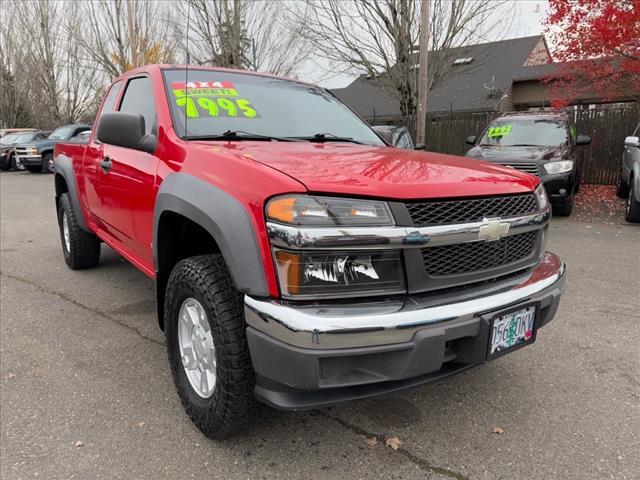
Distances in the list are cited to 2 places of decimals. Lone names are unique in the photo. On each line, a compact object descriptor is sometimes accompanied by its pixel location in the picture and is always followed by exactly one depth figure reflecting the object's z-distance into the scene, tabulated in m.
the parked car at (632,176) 7.22
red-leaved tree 8.80
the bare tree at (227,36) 16.64
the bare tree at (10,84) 27.05
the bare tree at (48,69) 25.59
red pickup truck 1.81
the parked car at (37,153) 18.81
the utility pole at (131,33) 16.27
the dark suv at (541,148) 7.55
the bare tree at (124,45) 19.38
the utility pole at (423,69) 10.64
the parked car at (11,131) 23.73
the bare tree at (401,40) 12.09
